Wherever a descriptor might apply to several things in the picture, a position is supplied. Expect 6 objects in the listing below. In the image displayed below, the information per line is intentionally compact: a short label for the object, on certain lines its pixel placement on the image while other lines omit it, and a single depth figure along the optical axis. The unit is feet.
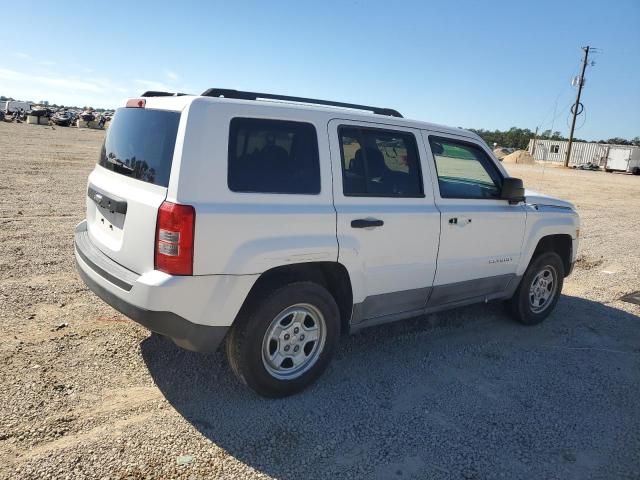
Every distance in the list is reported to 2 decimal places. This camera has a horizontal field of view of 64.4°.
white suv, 10.03
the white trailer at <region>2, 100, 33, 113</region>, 225.66
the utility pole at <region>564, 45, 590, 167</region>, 150.71
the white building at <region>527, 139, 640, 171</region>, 161.58
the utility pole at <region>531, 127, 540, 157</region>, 206.33
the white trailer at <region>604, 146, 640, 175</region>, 160.25
